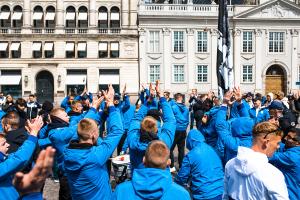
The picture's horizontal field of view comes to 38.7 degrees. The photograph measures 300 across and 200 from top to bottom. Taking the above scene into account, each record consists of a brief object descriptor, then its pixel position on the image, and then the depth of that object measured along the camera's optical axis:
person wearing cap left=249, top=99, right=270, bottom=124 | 11.05
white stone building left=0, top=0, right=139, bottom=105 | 44.62
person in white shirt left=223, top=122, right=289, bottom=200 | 3.74
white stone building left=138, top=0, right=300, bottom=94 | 44.91
